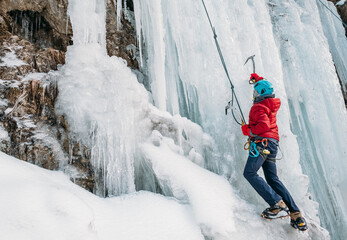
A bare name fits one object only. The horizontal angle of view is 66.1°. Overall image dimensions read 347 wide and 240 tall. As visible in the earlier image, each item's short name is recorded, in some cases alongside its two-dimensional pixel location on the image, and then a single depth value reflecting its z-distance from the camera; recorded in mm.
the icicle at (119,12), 5167
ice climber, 2873
